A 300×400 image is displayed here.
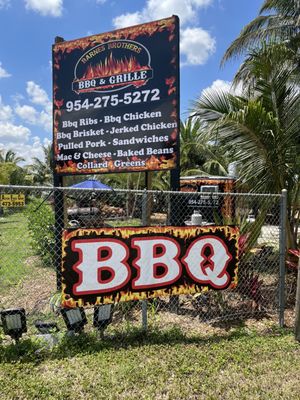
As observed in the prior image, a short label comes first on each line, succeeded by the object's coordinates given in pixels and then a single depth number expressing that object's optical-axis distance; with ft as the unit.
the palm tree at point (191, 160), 76.54
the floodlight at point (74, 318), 12.91
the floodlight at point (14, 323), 12.17
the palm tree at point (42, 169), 147.84
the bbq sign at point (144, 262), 12.64
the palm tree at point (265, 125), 18.93
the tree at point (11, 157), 134.79
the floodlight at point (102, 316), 13.17
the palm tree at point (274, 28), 48.06
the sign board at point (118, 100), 17.06
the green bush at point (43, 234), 28.02
